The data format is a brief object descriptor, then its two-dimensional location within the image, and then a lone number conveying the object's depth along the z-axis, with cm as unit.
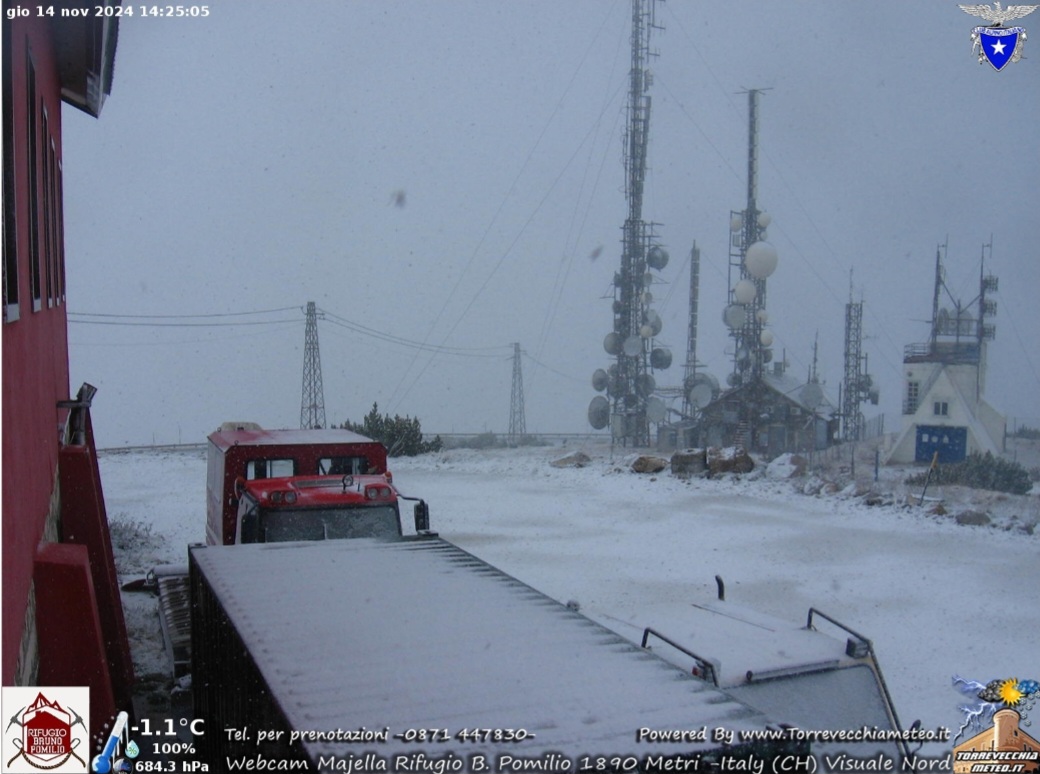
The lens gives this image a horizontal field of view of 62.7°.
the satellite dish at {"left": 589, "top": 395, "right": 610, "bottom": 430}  3234
